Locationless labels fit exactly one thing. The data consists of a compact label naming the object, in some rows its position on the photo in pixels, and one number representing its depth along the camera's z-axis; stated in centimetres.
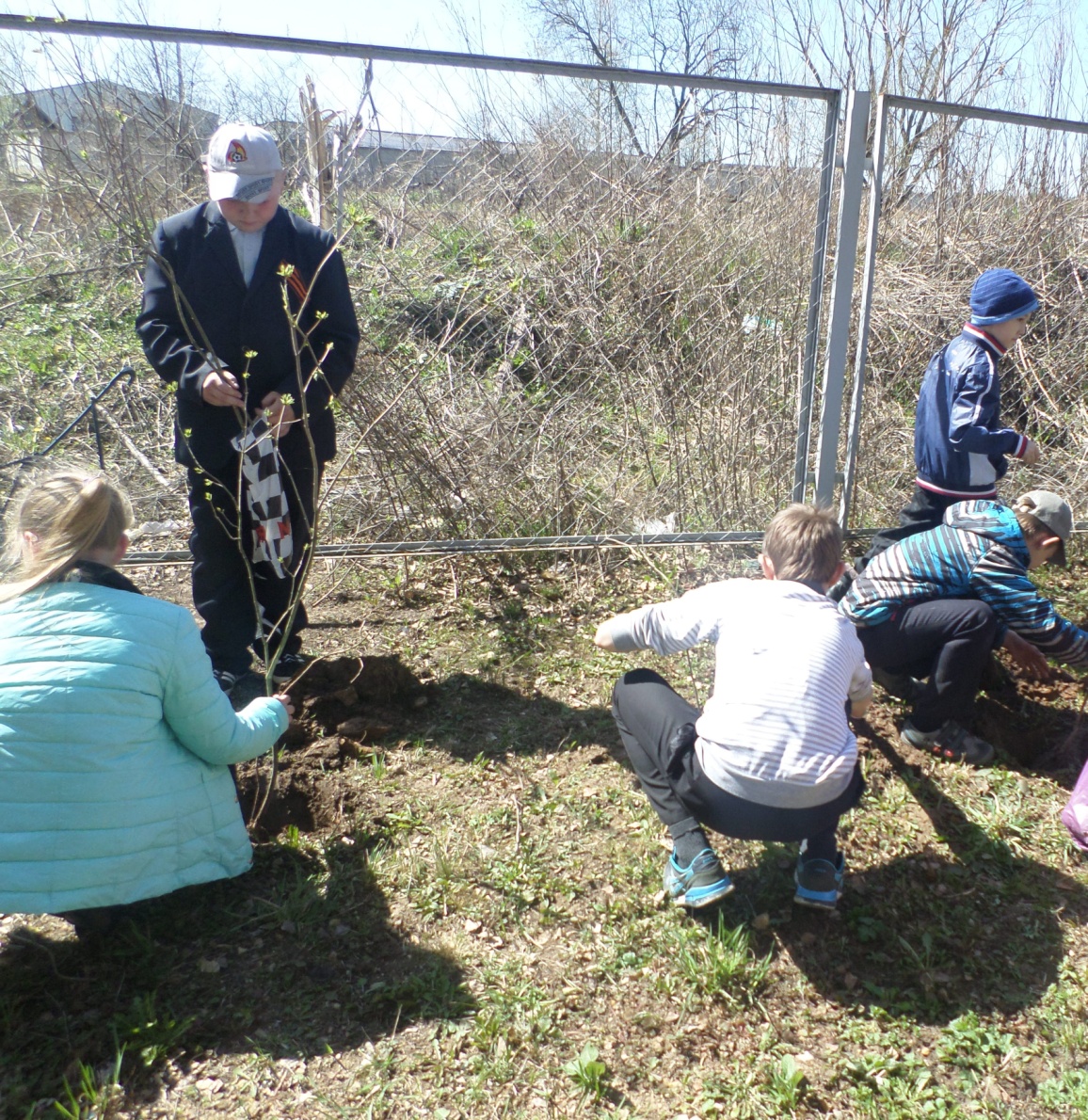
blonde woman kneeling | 210
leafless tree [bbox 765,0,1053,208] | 602
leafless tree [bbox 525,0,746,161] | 410
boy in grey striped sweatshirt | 231
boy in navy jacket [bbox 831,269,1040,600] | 363
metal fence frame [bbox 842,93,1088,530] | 375
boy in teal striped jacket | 310
